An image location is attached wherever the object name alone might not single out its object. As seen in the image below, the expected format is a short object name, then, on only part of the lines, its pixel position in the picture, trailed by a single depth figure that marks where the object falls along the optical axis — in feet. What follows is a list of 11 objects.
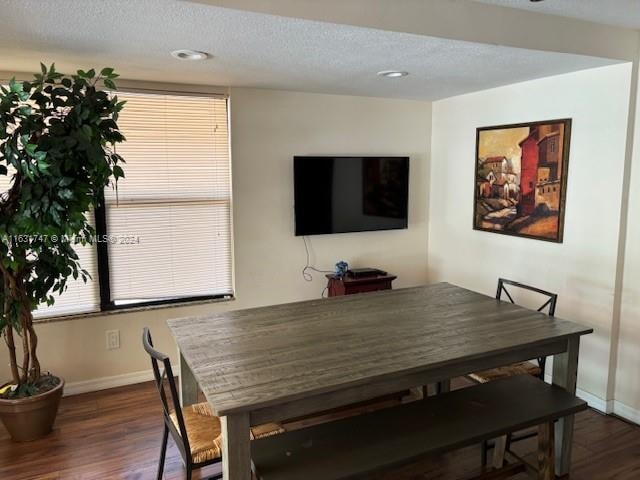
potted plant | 7.99
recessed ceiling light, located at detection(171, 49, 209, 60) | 8.31
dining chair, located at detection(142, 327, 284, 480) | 6.22
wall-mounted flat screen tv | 12.83
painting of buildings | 10.69
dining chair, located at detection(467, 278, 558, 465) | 8.52
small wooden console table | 12.41
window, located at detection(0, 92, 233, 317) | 11.22
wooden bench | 6.05
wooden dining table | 5.71
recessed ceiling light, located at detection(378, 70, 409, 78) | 10.07
